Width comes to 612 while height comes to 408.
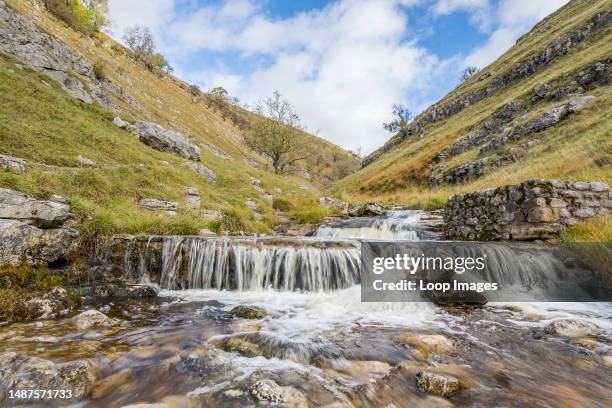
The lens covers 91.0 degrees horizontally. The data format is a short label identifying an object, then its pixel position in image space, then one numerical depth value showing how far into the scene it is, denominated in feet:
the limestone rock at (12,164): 25.58
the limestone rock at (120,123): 58.75
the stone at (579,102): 68.31
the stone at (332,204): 63.77
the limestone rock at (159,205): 34.94
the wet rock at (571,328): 16.03
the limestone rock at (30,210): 20.40
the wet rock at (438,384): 10.82
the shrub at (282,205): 59.47
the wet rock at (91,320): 16.17
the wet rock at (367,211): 58.44
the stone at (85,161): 37.88
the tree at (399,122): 231.30
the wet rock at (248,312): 18.70
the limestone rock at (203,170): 56.24
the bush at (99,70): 81.25
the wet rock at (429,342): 14.21
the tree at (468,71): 262.47
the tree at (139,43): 189.47
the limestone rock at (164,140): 59.41
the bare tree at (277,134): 115.14
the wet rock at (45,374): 10.37
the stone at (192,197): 40.86
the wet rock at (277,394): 9.96
